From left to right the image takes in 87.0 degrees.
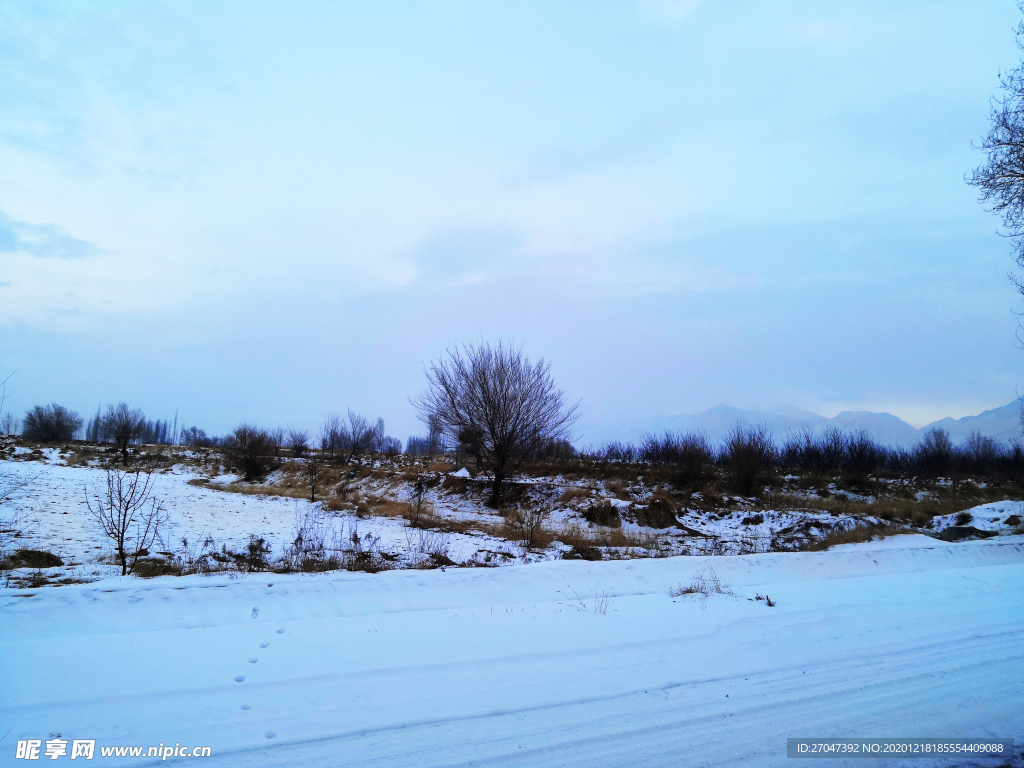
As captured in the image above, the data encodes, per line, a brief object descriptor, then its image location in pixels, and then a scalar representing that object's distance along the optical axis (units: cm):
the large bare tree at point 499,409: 2295
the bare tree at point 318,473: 3074
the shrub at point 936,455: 3344
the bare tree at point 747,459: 2517
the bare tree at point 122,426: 3922
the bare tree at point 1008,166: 1424
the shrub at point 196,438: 6486
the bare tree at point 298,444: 4131
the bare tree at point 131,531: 901
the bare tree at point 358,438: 4831
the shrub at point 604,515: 1948
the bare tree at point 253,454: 3375
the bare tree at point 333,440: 4959
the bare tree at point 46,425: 4619
